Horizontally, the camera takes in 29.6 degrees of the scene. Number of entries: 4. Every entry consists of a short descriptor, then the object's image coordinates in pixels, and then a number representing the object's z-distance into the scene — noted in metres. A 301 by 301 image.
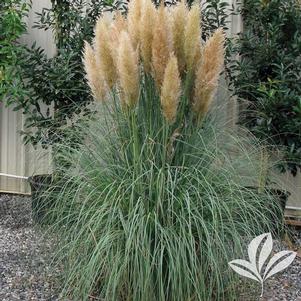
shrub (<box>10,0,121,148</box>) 5.09
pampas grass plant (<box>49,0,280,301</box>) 2.99
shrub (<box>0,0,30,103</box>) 5.32
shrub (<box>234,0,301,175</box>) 4.66
